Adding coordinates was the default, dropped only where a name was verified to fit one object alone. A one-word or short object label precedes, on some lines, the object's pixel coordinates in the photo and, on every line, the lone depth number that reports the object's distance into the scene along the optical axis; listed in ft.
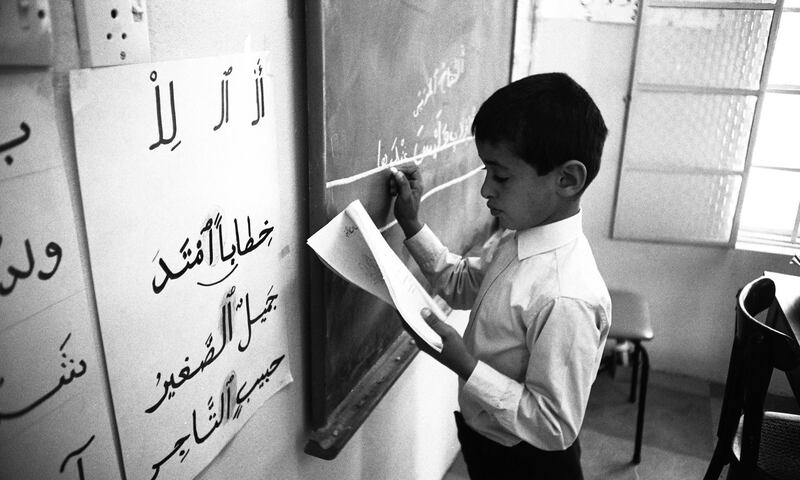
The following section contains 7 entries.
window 6.91
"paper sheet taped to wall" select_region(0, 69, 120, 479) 1.34
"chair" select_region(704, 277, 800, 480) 3.99
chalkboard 2.56
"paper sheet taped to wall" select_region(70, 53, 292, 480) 1.60
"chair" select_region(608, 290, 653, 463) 6.43
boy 2.84
